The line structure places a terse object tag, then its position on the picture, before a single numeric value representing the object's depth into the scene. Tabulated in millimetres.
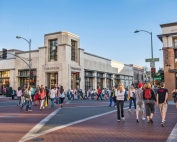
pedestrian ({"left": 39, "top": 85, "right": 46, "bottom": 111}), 16095
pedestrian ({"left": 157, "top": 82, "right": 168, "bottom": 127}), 8836
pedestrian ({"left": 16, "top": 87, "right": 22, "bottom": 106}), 19453
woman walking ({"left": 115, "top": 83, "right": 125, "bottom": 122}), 10359
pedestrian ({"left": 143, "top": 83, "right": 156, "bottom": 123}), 9617
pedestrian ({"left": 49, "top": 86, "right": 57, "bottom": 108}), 17188
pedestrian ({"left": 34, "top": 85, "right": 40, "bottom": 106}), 18616
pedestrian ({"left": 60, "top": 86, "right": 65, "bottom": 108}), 16734
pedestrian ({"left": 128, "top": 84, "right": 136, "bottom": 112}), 13861
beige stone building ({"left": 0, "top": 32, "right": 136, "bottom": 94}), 39625
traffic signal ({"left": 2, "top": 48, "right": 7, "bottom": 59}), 28438
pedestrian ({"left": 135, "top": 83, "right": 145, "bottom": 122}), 10242
